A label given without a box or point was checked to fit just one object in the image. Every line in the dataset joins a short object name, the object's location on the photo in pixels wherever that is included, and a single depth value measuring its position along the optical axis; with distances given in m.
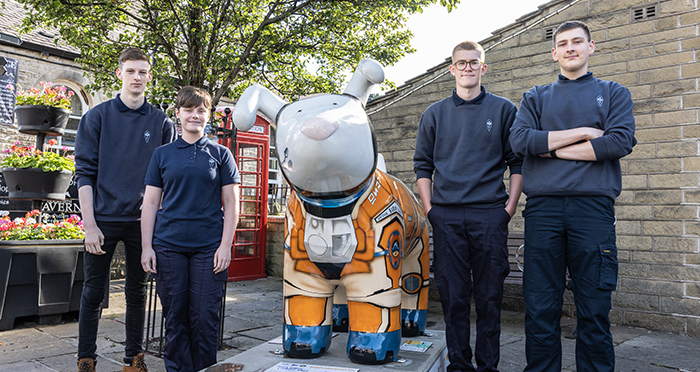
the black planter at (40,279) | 3.79
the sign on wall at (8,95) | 10.49
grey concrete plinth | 2.16
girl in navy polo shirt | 2.33
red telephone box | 7.21
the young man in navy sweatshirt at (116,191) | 2.57
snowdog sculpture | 1.94
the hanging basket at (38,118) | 4.38
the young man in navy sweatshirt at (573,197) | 2.04
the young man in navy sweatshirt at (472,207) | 2.38
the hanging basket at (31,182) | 4.23
